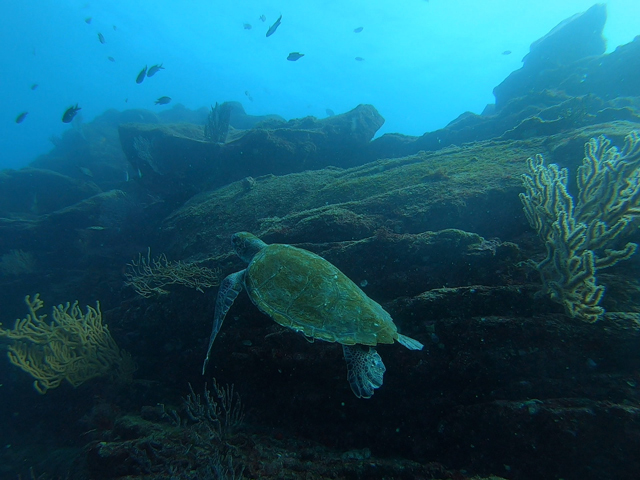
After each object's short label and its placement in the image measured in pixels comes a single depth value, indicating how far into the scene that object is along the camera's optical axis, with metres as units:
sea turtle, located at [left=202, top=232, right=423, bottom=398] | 3.05
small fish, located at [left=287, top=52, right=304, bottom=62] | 13.21
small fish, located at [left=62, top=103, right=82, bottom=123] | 10.75
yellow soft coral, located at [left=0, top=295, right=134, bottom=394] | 4.69
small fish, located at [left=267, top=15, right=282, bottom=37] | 11.09
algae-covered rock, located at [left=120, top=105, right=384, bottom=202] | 11.85
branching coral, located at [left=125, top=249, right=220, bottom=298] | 5.00
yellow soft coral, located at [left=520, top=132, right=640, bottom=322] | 3.01
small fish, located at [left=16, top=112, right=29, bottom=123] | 15.27
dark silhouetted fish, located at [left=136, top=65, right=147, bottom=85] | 12.24
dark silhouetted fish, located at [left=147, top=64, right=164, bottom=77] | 12.78
